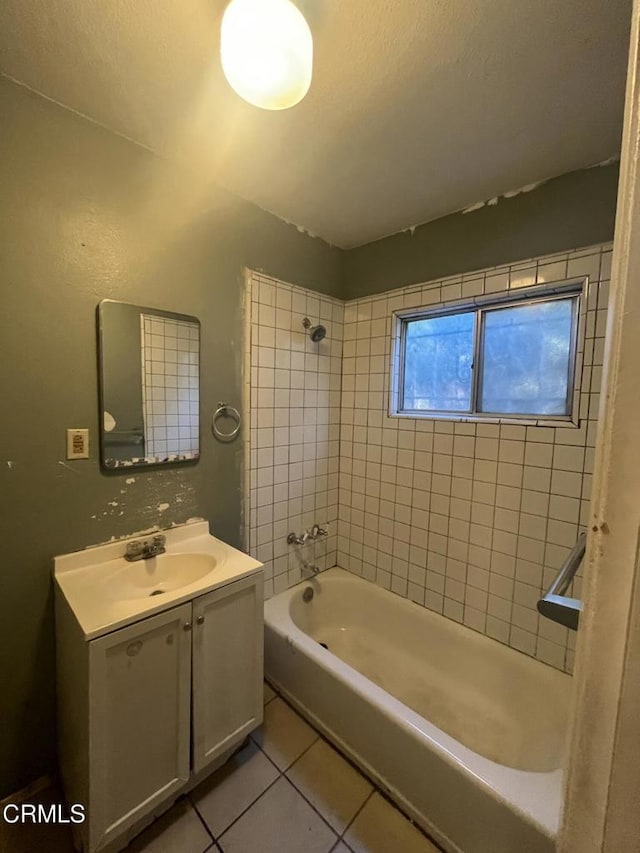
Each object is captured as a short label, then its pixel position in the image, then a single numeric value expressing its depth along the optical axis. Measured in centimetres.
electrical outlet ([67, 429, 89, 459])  125
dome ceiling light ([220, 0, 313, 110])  80
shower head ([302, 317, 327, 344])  199
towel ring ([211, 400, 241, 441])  165
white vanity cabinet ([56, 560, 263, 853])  99
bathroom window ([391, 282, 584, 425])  154
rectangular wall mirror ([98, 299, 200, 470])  132
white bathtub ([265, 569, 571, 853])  105
